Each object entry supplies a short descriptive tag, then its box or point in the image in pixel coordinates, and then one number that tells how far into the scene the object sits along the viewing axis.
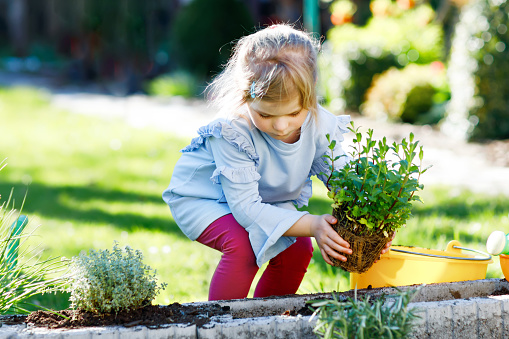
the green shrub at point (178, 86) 11.46
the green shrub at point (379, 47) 8.59
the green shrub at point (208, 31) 12.36
